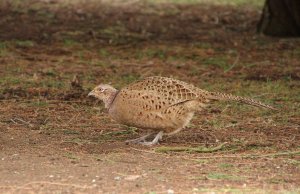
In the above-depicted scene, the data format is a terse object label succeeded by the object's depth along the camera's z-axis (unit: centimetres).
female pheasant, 1527
